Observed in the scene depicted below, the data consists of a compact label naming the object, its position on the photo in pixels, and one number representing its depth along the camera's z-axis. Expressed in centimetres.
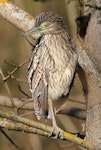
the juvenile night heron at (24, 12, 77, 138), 684
